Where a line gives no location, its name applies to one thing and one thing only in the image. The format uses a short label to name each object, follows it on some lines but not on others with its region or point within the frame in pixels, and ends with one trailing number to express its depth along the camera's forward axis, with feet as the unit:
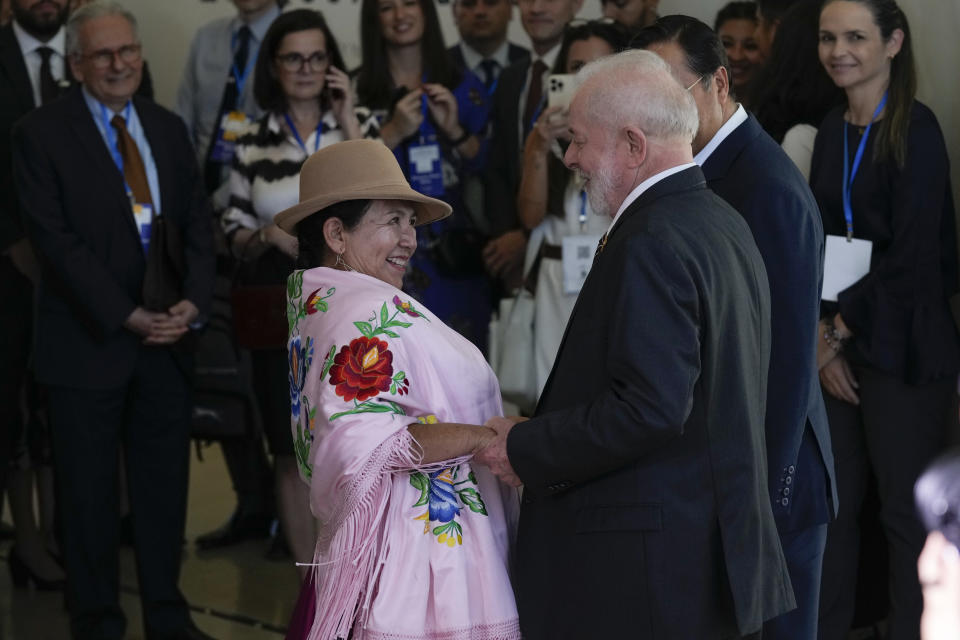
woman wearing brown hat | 15.52
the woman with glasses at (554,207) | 29.86
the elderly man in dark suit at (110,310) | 27.04
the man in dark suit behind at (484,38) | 36.09
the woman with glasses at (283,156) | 28.89
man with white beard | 13.58
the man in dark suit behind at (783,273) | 16.69
